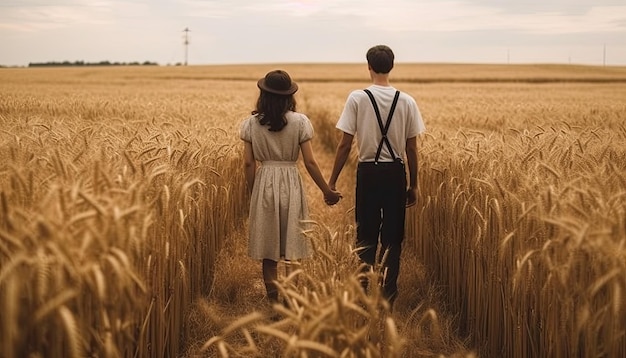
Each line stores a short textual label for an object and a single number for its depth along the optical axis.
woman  3.93
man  3.87
